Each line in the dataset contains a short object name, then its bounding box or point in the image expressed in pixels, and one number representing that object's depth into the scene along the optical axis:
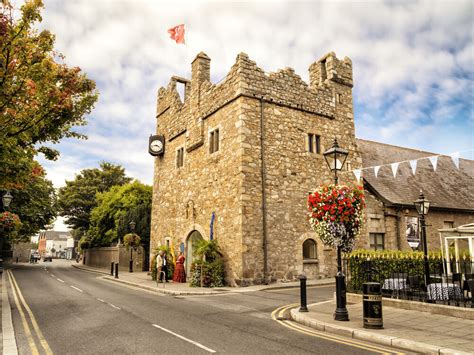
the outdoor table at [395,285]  10.02
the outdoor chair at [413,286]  9.95
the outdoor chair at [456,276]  10.21
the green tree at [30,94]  9.35
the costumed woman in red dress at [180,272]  17.86
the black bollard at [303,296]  9.29
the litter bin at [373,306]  7.27
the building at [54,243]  113.09
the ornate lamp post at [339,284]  8.16
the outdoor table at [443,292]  9.07
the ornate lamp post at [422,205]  13.66
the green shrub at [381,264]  11.27
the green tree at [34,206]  33.09
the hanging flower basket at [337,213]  8.94
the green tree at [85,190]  44.78
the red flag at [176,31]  20.17
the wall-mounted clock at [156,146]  23.89
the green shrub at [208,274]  15.28
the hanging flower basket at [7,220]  15.78
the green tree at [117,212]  29.78
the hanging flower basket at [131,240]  24.31
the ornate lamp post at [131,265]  26.65
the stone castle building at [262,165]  15.76
